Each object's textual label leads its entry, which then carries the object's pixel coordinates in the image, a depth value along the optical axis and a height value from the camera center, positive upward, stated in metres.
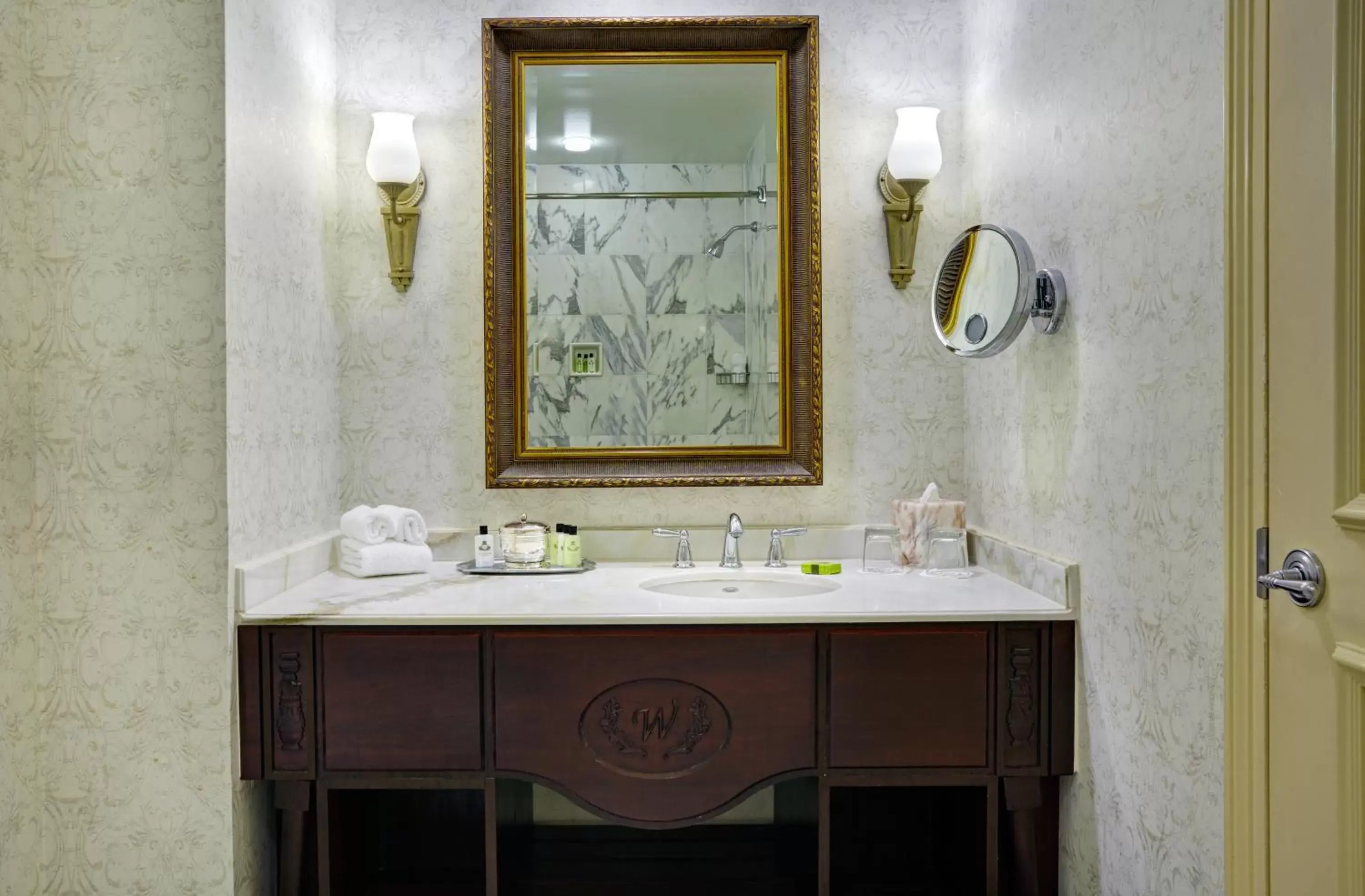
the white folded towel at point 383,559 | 2.02 -0.26
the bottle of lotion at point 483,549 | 2.13 -0.25
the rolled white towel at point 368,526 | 2.03 -0.19
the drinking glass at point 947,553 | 2.11 -0.26
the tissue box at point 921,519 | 2.14 -0.19
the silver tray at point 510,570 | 2.10 -0.30
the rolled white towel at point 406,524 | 2.06 -0.19
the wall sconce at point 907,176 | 2.17 +0.60
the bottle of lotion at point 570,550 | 2.14 -0.26
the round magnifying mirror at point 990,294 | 1.76 +0.28
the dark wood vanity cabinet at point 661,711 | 1.70 -0.50
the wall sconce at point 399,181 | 2.15 +0.59
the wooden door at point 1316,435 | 1.03 +0.00
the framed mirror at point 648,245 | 2.23 +0.46
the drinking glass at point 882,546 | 2.18 -0.25
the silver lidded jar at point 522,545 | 2.12 -0.24
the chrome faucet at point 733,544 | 2.17 -0.25
